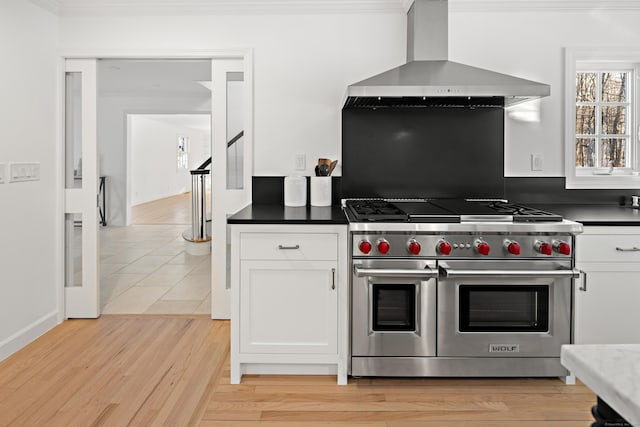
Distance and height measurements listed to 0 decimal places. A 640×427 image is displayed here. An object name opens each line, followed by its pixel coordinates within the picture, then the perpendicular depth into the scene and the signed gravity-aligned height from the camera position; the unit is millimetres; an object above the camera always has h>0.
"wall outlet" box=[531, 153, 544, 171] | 3594 +211
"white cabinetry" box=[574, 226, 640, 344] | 2783 -483
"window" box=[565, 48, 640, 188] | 3686 +505
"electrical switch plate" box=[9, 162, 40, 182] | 3139 +112
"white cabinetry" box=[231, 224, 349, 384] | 2721 -534
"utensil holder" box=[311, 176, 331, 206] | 3387 +9
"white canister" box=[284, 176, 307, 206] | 3379 +8
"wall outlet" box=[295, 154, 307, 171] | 3615 +205
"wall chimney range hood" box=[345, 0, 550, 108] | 2846 +603
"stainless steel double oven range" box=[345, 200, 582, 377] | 2650 -508
